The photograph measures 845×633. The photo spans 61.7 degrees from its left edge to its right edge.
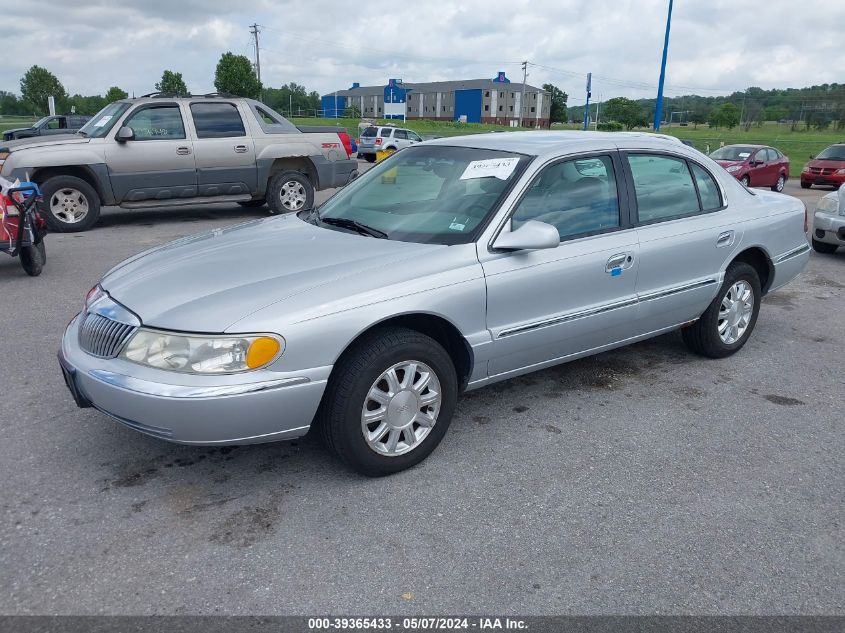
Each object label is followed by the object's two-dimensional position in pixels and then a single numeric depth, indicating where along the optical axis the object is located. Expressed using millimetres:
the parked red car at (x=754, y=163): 18844
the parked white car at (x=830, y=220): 9367
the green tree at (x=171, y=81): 85875
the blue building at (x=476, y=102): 111812
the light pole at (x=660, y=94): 27722
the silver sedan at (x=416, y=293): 3012
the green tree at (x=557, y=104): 119000
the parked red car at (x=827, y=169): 20469
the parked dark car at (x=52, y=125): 21614
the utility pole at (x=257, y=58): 67856
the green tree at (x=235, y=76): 77438
